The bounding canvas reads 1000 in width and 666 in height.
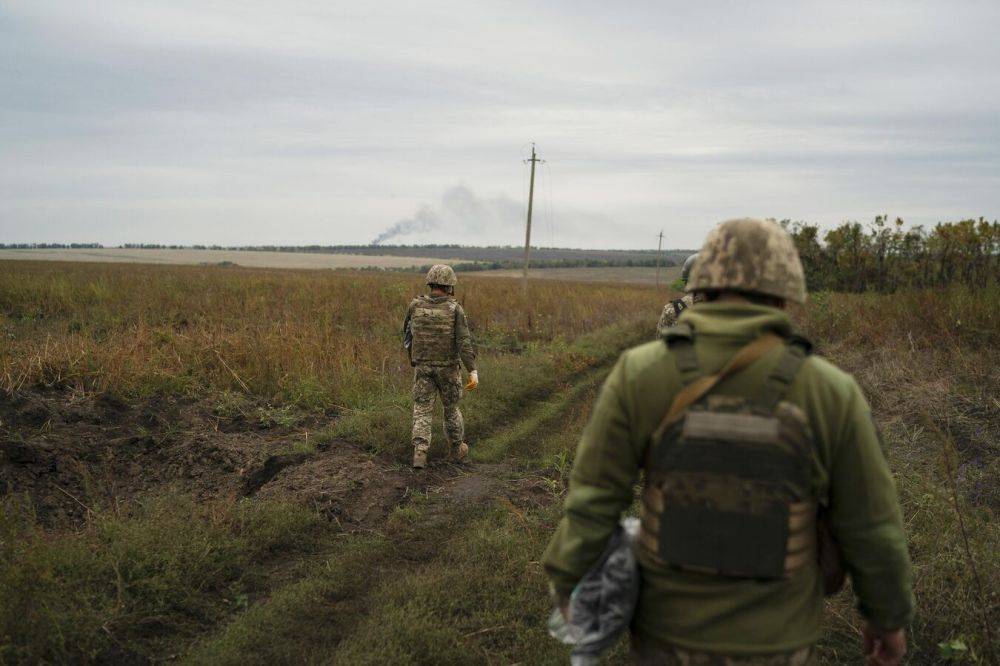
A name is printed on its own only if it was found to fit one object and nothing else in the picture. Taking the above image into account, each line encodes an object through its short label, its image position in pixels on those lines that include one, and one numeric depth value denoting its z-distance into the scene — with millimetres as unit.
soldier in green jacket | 1869
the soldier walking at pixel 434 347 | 7418
